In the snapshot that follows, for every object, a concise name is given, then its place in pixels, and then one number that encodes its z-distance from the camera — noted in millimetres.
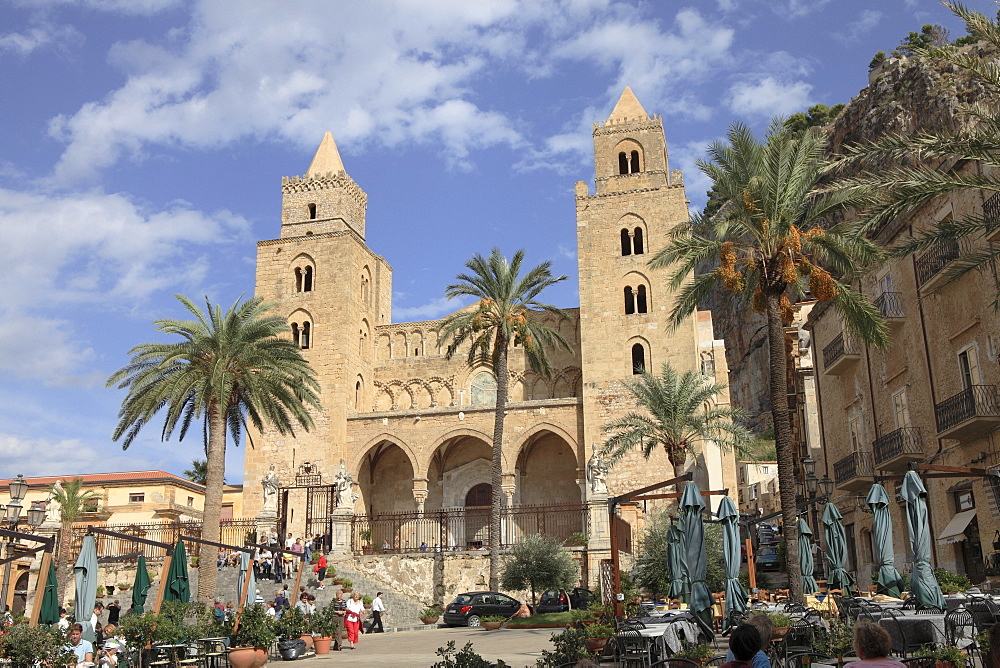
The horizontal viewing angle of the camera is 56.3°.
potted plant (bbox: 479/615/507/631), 21609
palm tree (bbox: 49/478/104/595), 29969
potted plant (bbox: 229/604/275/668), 13961
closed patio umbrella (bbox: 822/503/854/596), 16031
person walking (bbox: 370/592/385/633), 23219
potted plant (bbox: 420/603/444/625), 25203
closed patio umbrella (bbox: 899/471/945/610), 12086
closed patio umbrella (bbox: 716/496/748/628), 13320
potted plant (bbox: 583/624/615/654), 11953
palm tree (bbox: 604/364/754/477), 27812
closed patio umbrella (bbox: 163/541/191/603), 17453
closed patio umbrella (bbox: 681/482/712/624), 12805
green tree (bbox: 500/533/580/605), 24344
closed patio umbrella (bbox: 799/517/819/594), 17597
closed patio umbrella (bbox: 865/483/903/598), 13516
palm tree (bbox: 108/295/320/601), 24000
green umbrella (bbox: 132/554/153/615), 17578
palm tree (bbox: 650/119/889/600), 16094
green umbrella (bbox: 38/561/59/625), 15391
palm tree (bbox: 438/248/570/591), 29891
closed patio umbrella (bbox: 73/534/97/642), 14850
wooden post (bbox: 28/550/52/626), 14883
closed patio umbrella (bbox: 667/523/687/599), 15171
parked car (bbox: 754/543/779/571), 29906
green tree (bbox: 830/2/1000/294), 11555
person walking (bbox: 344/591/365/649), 18797
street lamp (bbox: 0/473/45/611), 16531
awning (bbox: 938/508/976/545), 18969
